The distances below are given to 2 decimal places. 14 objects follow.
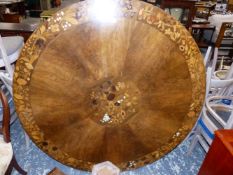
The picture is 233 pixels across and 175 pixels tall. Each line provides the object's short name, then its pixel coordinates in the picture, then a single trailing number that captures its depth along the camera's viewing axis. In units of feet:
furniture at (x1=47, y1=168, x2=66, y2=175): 4.38
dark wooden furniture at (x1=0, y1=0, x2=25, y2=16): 23.46
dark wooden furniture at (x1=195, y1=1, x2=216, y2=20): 18.45
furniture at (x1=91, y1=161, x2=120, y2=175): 4.20
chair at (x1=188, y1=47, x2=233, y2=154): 5.73
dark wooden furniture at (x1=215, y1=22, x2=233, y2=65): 14.74
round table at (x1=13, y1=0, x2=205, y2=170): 4.11
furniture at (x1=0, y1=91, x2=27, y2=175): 4.62
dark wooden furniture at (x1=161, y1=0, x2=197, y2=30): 13.67
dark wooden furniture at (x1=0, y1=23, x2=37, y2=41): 9.43
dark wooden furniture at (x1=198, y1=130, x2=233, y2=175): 4.16
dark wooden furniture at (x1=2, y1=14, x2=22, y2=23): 17.03
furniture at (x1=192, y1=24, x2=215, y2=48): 16.46
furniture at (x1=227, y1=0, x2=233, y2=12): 22.76
